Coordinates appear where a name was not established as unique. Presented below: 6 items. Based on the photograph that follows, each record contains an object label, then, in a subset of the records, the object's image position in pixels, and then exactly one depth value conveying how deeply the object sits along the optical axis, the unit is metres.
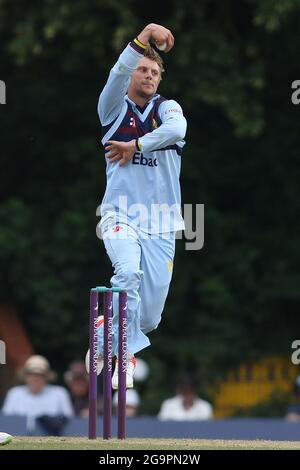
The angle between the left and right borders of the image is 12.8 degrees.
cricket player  8.62
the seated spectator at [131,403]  13.88
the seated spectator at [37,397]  13.02
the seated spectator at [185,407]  13.77
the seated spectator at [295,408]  13.81
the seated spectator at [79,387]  14.00
